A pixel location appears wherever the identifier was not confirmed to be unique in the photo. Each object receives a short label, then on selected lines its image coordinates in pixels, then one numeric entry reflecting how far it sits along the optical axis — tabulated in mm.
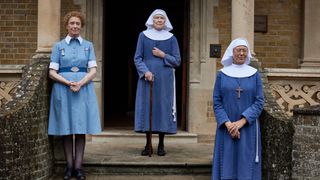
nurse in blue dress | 6320
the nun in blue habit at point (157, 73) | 7117
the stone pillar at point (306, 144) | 5875
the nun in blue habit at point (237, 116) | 5684
